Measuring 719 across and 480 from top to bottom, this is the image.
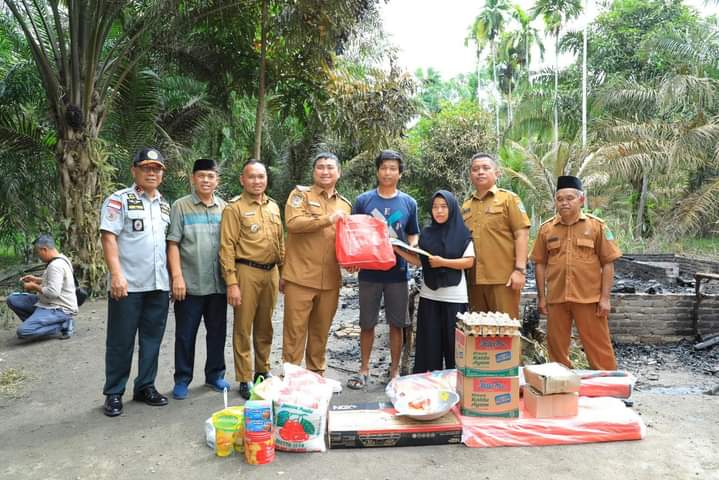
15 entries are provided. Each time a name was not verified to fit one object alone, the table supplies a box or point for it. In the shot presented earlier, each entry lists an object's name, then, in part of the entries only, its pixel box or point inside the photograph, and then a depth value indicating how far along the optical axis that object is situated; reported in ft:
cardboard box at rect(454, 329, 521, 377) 10.90
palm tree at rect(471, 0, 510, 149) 98.63
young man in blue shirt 13.43
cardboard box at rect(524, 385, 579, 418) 10.89
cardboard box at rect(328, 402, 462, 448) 10.43
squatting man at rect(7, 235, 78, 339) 18.75
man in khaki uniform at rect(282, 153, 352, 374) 12.90
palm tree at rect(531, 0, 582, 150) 71.46
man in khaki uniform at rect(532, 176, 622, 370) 13.30
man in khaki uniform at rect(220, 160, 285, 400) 12.69
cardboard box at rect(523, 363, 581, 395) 10.75
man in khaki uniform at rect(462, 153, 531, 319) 13.21
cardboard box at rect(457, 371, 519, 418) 10.91
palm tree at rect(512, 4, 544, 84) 93.56
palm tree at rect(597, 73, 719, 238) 48.96
